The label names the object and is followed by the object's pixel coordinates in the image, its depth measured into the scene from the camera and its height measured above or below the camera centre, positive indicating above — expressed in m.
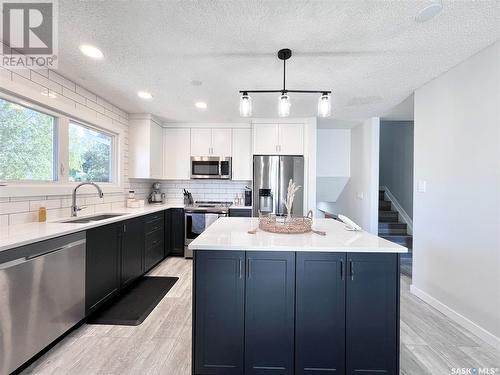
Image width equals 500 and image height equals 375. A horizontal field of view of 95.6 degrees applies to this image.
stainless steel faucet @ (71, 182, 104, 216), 2.50 -0.25
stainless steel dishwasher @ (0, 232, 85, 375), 1.39 -0.79
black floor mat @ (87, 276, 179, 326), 2.13 -1.27
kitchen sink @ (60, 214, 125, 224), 2.36 -0.39
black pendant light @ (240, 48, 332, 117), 1.73 +0.62
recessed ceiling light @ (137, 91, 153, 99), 2.88 +1.17
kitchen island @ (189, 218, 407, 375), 1.39 -0.77
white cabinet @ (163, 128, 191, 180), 4.30 +0.56
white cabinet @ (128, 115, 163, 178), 3.78 +0.62
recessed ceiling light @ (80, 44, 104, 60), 1.92 +1.16
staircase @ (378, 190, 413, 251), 4.29 -0.82
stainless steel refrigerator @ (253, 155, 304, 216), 3.80 +0.09
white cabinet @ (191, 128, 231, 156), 4.28 +0.83
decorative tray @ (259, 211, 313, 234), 1.75 -0.31
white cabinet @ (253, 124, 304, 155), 3.95 +0.80
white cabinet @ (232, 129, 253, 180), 4.24 +0.55
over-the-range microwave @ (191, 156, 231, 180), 4.15 +0.33
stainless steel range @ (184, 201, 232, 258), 3.80 -0.56
